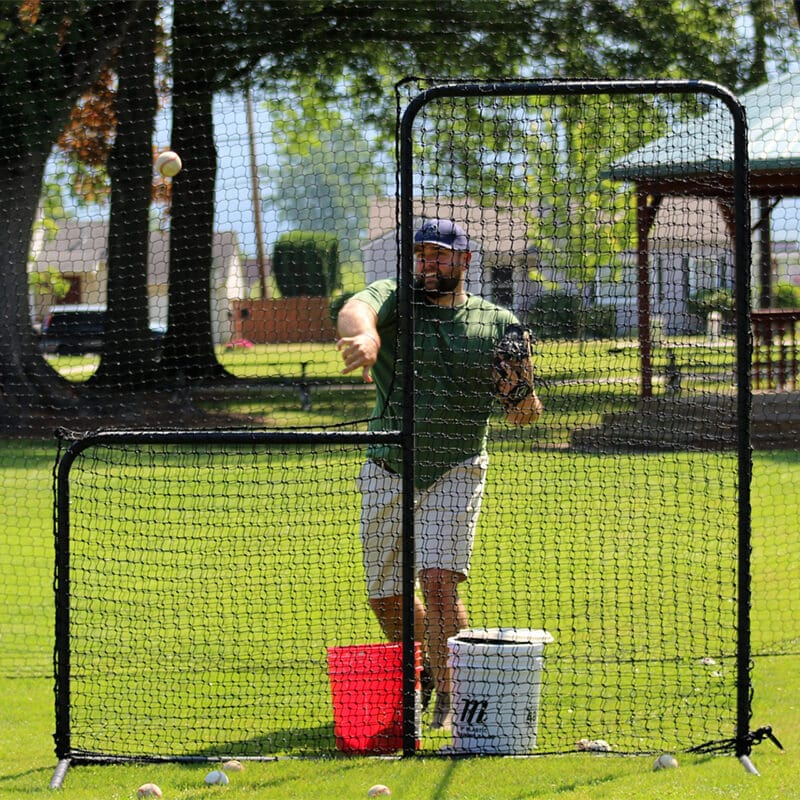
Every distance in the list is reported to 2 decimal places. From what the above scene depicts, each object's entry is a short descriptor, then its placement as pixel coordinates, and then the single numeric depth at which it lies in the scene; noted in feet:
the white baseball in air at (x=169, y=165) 44.14
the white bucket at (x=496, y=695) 28.32
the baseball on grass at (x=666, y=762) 27.07
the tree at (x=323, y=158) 82.89
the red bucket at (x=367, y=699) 28.86
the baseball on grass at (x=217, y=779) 26.61
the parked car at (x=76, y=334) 107.65
